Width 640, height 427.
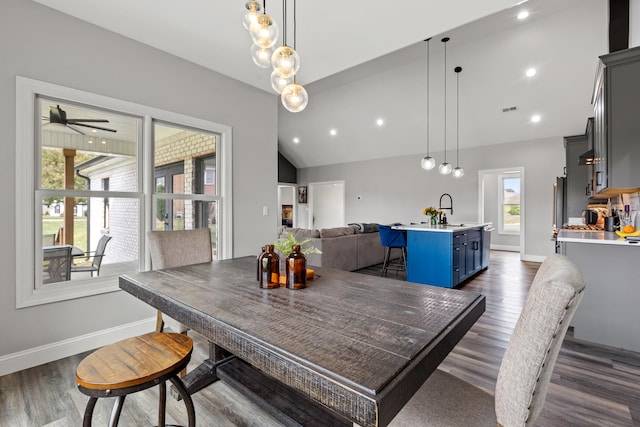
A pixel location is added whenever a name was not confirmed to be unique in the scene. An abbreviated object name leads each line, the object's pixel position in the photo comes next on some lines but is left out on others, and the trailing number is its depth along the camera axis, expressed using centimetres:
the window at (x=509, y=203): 830
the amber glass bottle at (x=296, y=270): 146
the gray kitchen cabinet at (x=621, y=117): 241
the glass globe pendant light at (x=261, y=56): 178
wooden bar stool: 105
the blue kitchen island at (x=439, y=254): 409
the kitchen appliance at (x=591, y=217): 427
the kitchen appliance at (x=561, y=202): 561
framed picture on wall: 1075
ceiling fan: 238
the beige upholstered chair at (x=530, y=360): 71
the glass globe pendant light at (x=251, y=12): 159
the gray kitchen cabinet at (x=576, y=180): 530
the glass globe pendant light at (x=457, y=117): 561
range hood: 385
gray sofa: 482
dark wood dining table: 71
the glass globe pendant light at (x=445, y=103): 489
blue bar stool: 486
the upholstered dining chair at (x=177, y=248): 214
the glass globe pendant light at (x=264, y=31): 158
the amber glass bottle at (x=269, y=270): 147
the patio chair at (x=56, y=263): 233
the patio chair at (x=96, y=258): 254
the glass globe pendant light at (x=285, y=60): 168
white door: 1066
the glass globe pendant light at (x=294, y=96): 183
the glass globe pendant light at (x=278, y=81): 180
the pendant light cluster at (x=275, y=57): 159
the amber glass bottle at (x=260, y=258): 149
